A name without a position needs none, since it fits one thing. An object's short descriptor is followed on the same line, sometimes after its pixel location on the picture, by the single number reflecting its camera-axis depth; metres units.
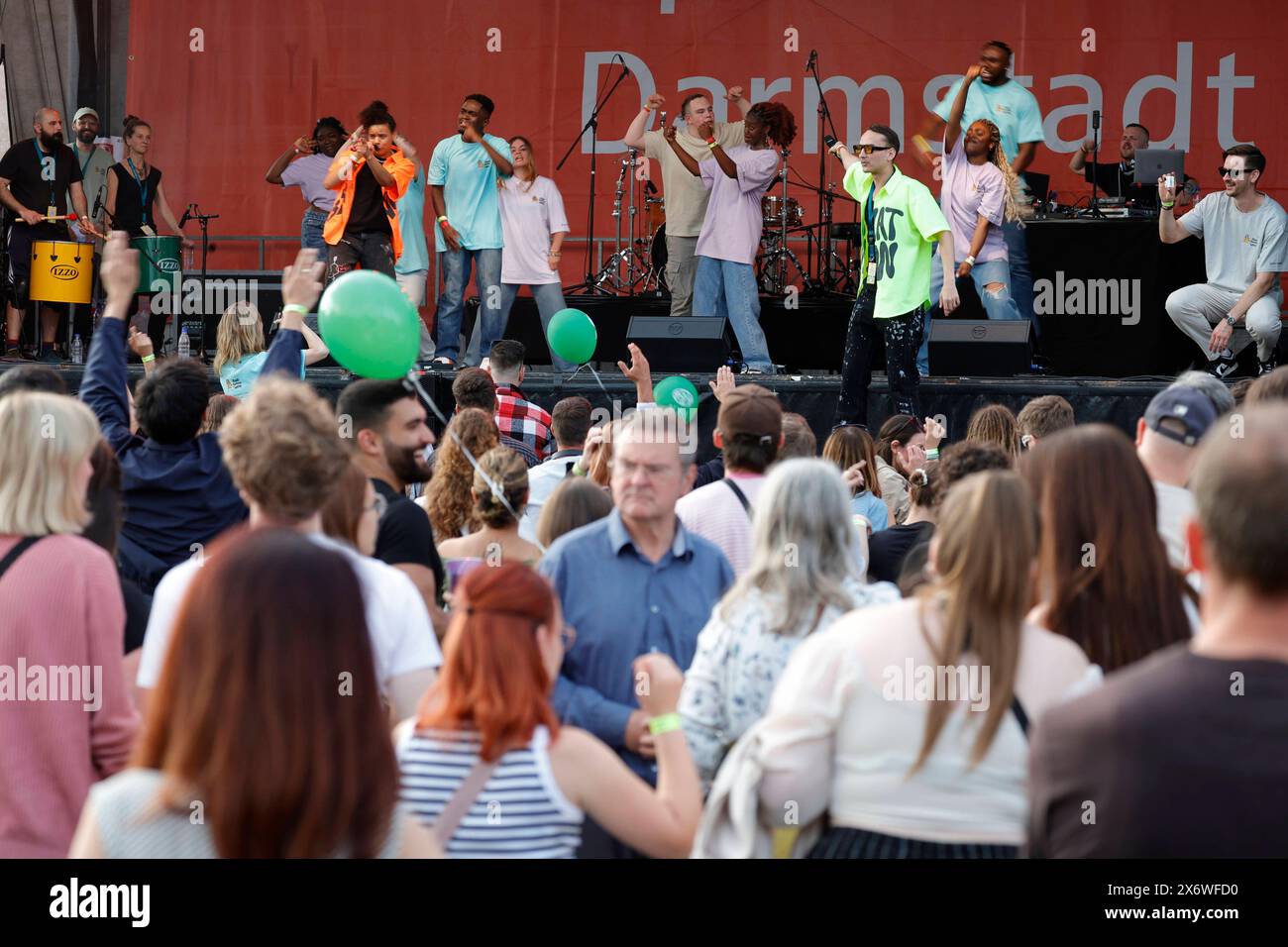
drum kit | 11.92
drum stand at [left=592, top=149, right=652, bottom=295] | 12.23
